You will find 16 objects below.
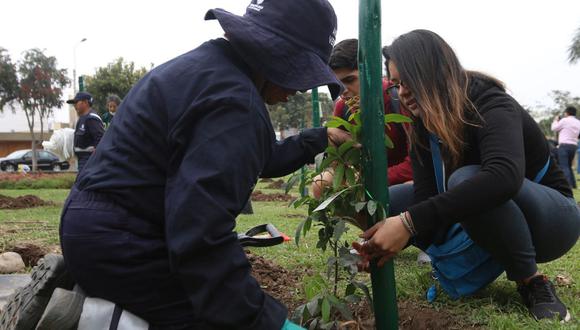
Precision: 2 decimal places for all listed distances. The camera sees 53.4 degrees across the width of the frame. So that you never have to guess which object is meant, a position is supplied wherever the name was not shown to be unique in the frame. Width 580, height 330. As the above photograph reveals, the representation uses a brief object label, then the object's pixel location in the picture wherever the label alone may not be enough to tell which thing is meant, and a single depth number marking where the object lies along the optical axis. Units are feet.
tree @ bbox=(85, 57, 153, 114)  103.96
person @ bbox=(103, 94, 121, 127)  29.14
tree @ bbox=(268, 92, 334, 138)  150.15
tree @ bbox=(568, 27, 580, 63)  91.15
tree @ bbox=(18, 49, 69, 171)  99.25
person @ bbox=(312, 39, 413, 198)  9.46
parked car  104.27
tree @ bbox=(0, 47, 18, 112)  98.92
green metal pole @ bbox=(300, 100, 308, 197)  6.92
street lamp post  106.38
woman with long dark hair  6.22
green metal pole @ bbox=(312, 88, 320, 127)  24.86
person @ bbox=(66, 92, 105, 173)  25.79
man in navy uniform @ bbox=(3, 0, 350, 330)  4.01
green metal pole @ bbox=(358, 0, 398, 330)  6.08
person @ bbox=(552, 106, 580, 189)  37.88
